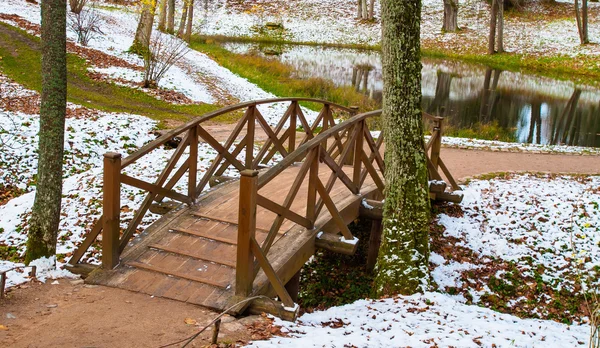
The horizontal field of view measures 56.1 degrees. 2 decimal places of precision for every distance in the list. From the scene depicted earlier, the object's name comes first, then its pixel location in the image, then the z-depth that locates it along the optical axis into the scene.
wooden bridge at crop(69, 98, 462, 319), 5.40
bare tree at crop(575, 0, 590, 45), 35.69
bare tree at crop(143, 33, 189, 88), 18.09
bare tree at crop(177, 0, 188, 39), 32.51
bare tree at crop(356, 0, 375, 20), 47.37
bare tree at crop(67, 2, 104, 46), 22.20
